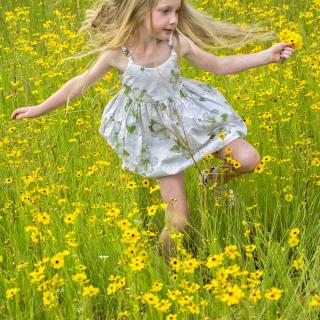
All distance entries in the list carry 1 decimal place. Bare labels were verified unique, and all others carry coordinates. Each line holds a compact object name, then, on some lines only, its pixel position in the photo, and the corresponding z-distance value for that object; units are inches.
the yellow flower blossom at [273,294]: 224.4
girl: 263.9
